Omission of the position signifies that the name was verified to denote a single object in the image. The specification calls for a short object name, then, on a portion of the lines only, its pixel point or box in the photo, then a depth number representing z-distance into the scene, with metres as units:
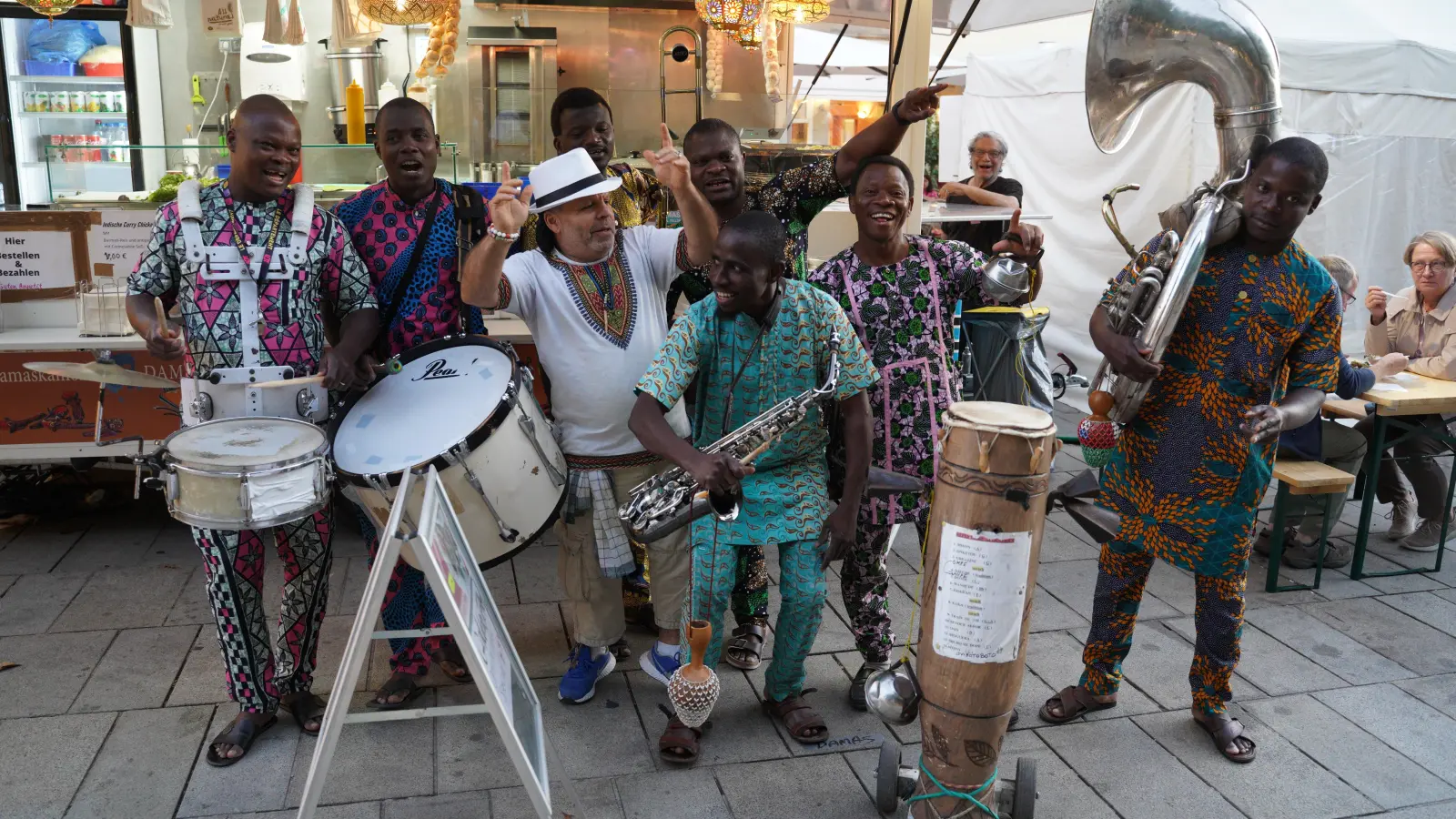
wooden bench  4.95
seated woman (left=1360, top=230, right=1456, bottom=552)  5.59
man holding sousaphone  3.33
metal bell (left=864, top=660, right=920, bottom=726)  2.98
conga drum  2.69
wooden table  5.02
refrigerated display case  9.60
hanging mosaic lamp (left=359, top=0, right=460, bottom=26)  5.68
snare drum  3.04
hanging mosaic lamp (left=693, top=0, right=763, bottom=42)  5.85
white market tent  8.23
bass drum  3.24
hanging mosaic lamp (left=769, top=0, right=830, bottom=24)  6.06
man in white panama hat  3.65
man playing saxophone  3.41
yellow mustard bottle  6.89
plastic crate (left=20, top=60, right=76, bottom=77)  9.74
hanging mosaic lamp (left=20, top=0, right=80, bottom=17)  5.77
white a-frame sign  2.64
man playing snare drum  3.36
